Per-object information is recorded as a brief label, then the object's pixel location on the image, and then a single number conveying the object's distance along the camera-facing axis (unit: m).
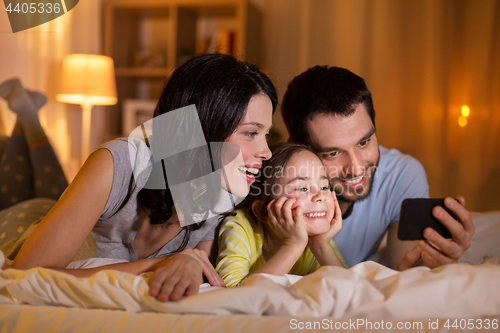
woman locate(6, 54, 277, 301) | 0.71
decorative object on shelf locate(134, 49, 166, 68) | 2.80
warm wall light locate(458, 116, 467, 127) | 2.34
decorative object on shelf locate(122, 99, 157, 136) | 2.81
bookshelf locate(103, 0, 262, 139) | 2.57
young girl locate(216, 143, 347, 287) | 0.86
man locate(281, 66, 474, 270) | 1.08
